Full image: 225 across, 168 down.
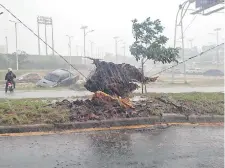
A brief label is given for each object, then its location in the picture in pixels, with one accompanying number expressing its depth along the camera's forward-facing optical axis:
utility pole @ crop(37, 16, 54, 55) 51.17
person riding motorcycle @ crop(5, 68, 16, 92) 17.08
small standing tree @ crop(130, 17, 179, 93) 10.42
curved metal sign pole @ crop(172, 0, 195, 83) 24.18
